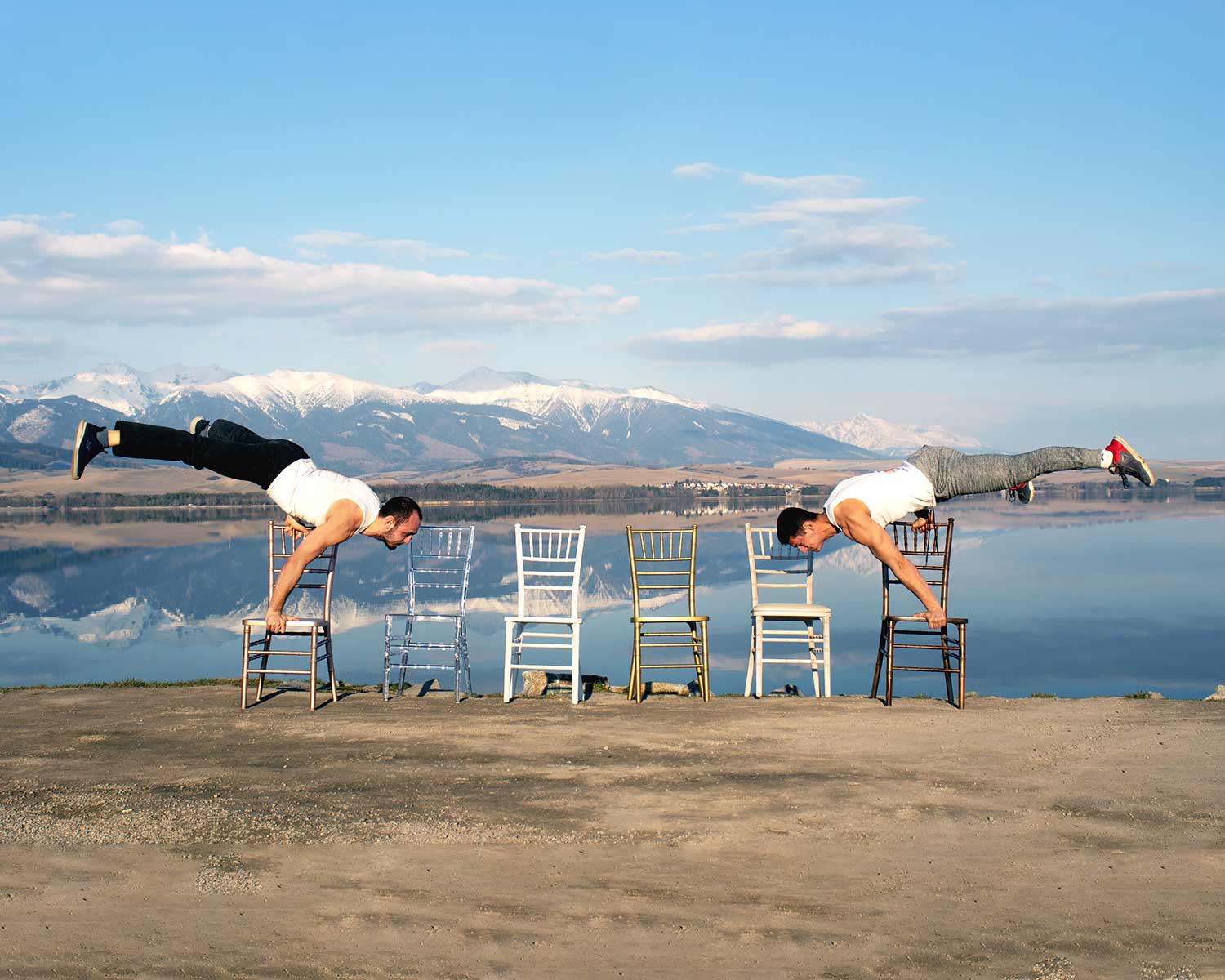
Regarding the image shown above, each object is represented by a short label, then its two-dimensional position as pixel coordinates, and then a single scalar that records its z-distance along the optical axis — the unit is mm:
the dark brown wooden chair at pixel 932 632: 8141
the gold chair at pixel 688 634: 8812
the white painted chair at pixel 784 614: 8859
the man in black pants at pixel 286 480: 6941
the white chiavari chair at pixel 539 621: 8477
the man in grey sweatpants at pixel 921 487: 7418
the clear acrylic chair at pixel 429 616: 8930
